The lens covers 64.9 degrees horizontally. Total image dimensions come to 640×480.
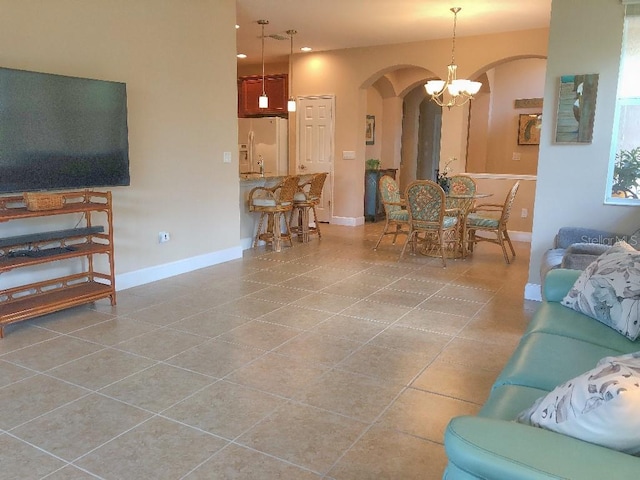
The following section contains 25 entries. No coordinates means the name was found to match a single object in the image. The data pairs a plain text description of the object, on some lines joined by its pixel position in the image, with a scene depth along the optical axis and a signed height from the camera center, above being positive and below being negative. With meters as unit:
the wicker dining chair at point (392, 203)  6.18 -0.53
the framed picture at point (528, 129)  9.09 +0.60
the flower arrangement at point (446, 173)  6.23 -0.18
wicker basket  3.40 -0.31
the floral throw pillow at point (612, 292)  2.28 -0.61
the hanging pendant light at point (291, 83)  7.07 +1.30
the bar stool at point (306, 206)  6.82 -0.63
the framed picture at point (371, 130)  9.26 +0.54
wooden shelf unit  3.42 -0.72
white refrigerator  8.72 +0.23
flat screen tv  3.39 +0.17
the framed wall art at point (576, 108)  3.86 +0.42
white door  8.49 +0.32
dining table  5.99 -0.68
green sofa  1.02 -0.69
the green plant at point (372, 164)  9.18 -0.08
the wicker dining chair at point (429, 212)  5.56 -0.58
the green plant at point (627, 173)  3.87 -0.07
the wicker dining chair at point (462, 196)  6.02 -0.41
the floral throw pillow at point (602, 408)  1.03 -0.52
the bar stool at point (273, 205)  6.20 -0.57
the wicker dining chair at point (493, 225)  5.80 -0.73
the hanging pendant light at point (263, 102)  7.82 +0.87
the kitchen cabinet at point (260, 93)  9.06 +1.17
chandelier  6.13 +0.92
